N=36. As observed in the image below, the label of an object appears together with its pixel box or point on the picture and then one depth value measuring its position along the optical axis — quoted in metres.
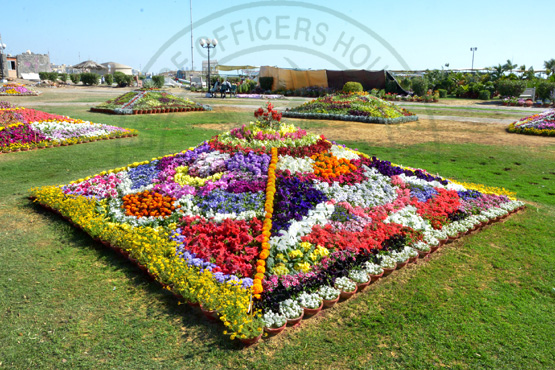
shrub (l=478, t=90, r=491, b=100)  34.21
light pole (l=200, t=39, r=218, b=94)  31.33
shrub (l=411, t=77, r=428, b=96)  33.84
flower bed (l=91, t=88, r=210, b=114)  21.06
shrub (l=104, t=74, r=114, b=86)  51.91
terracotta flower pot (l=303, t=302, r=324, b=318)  4.18
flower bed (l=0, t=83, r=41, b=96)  31.75
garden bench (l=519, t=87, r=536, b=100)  30.55
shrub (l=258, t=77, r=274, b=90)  38.70
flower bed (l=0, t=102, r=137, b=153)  12.09
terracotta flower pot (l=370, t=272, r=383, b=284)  4.87
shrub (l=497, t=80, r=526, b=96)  31.11
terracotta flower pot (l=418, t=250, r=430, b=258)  5.53
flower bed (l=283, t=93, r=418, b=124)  19.36
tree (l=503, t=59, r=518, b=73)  41.30
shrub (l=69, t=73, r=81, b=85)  53.85
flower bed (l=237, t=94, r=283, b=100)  34.72
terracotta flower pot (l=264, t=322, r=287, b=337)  3.88
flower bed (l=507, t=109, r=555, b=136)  15.78
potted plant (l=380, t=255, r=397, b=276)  5.07
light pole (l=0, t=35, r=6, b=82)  48.47
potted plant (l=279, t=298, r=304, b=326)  4.05
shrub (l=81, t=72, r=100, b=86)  52.00
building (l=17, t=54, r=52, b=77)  65.44
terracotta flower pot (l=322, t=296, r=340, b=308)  4.33
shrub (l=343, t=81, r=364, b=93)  24.72
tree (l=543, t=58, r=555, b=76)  47.02
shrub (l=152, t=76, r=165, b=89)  43.62
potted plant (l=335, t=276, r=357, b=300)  4.50
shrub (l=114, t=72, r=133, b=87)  47.25
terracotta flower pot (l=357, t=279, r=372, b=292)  4.69
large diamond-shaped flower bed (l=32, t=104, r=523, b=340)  4.42
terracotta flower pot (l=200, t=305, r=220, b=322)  3.99
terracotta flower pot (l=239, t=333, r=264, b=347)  3.70
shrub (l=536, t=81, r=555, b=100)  28.59
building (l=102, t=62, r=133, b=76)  69.19
